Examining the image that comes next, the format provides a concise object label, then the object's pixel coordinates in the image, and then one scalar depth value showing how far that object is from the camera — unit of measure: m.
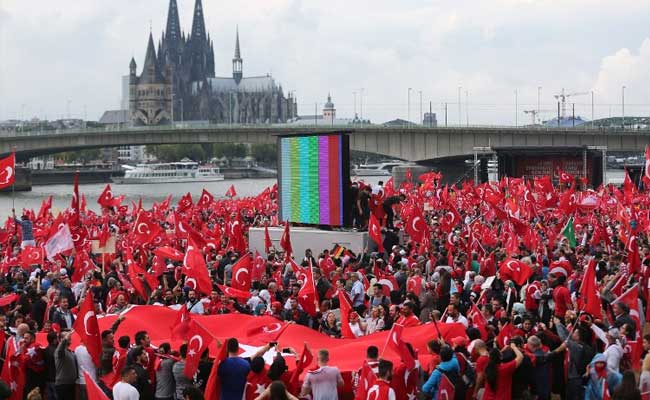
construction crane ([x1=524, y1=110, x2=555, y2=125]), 124.70
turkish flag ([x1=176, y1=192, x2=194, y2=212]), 35.86
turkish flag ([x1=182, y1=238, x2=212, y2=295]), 14.83
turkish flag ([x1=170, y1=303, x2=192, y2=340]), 11.39
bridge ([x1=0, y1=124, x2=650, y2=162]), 72.75
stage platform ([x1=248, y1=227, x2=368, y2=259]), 25.00
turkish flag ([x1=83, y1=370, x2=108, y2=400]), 9.11
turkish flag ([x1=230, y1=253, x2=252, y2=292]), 15.10
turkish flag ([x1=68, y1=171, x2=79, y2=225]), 27.14
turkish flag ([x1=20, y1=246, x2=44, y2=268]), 20.52
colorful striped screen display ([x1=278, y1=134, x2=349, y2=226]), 26.27
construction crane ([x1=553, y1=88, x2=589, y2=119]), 110.79
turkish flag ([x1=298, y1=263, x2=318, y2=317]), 13.70
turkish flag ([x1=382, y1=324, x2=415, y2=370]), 10.14
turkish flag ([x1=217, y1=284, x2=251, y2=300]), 14.50
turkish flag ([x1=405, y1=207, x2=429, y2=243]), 22.11
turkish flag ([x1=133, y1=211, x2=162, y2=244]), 23.75
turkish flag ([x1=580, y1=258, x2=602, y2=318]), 11.95
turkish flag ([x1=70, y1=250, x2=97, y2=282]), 18.11
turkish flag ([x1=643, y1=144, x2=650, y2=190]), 23.52
